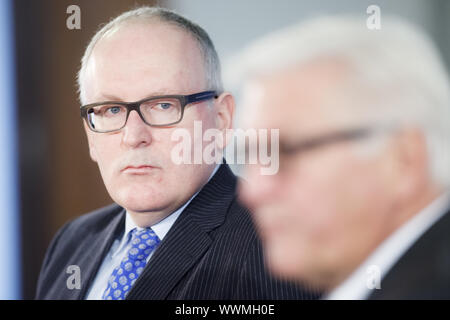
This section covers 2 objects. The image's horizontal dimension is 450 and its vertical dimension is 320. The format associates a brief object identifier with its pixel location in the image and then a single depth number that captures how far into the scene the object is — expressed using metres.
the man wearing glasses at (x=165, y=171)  2.11
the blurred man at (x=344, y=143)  2.11
